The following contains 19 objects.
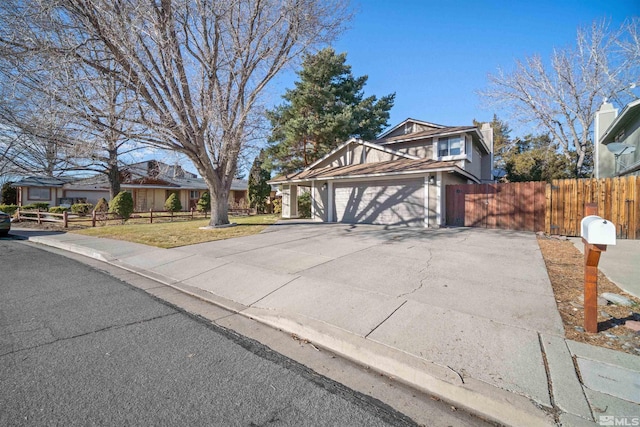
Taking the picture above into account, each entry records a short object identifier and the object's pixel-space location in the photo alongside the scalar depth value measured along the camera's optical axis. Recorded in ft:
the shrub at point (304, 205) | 67.10
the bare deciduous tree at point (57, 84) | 26.48
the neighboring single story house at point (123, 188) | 86.84
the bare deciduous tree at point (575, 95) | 62.03
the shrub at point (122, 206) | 56.39
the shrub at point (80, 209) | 69.62
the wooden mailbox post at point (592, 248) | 8.85
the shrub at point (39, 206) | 75.38
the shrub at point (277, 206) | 83.26
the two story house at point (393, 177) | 41.91
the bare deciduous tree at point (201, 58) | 29.43
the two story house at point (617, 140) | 38.87
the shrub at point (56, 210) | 67.53
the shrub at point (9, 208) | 72.40
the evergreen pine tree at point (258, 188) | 85.05
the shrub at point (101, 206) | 64.81
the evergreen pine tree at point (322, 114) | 68.18
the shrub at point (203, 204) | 76.48
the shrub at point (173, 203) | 72.49
